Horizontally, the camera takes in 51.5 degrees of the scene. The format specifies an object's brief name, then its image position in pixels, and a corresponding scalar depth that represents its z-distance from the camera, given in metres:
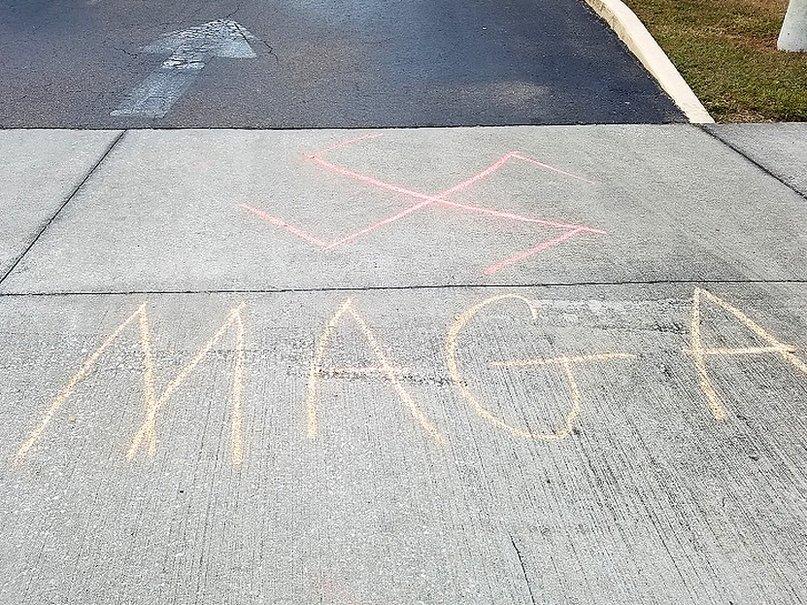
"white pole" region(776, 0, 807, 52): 7.93
